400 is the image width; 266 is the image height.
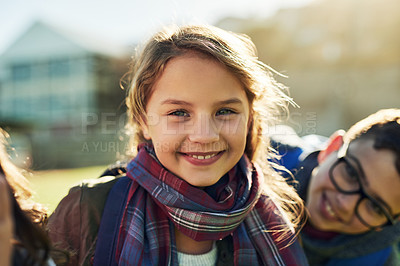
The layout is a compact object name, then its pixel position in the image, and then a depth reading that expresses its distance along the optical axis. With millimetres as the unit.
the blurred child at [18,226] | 930
